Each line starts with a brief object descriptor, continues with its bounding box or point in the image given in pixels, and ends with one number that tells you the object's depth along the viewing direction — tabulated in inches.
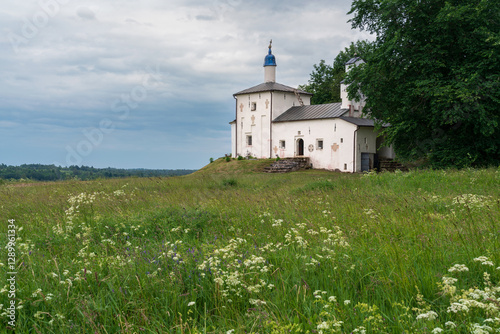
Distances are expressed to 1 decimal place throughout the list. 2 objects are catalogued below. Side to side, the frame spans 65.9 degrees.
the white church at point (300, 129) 1652.3
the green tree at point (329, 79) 2218.3
